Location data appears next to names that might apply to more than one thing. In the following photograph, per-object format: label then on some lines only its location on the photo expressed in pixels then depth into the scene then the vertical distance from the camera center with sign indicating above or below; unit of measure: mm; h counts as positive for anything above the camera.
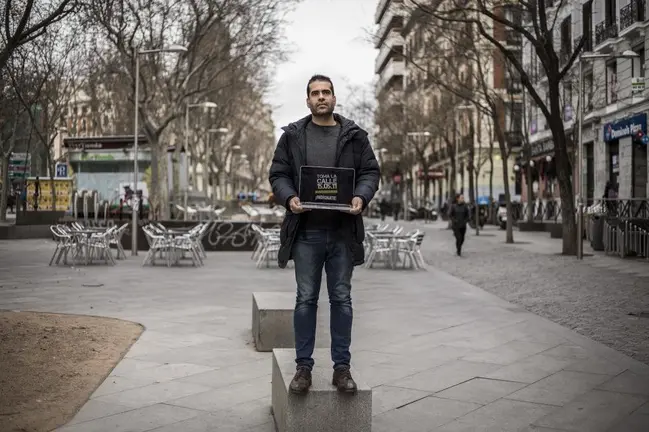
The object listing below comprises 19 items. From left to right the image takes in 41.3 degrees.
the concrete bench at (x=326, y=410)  4781 -1129
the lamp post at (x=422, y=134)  53438 +4564
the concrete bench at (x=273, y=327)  7980 -1114
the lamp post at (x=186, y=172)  43422 +1957
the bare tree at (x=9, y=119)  32531 +4080
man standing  5070 -76
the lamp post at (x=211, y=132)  50269 +4527
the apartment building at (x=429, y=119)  31281 +5198
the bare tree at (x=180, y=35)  27688 +6071
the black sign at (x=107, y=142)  39125 +3076
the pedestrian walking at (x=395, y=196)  63844 +965
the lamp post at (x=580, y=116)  22144 +2319
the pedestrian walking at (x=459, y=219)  23359 -355
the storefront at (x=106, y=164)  39188 +2123
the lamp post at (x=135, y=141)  22984 +1877
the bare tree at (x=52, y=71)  30891 +5689
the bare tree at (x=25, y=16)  11672 +3369
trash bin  24547 -811
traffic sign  41281 +1944
